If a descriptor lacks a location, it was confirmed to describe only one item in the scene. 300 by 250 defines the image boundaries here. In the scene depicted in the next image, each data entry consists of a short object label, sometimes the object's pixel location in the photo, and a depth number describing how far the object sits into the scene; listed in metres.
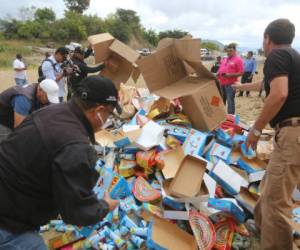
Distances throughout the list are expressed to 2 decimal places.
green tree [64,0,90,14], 61.59
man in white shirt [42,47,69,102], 4.78
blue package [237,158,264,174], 3.26
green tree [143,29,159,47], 62.53
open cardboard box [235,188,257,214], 2.96
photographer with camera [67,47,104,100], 4.98
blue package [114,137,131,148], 3.34
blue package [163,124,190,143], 3.50
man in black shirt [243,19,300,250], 2.18
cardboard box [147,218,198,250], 2.41
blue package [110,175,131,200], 2.95
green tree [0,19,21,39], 43.09
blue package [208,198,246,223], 2.69
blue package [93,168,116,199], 2.87
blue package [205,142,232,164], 3.32
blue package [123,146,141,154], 3.34
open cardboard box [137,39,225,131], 3.45
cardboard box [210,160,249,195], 3.03
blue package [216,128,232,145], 3.53
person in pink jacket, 5.85
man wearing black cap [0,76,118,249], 1.23
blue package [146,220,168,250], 2.39
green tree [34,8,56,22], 53.09
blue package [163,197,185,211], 2.63
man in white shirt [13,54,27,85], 8.03
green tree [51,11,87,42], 44.66
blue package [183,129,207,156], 3.27
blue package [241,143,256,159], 3.33
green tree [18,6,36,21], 52.91
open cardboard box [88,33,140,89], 4.46
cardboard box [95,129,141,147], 3.36
